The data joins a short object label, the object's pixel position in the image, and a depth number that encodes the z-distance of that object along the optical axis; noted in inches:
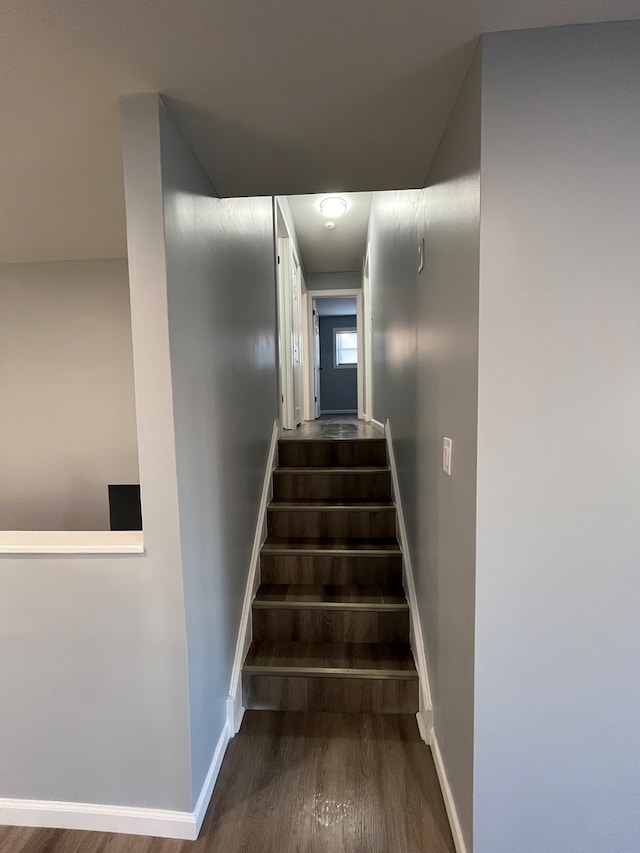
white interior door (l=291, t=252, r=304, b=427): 181.2
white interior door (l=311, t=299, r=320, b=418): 245.3
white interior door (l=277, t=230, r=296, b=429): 145.0
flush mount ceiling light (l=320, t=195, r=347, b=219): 147.3
